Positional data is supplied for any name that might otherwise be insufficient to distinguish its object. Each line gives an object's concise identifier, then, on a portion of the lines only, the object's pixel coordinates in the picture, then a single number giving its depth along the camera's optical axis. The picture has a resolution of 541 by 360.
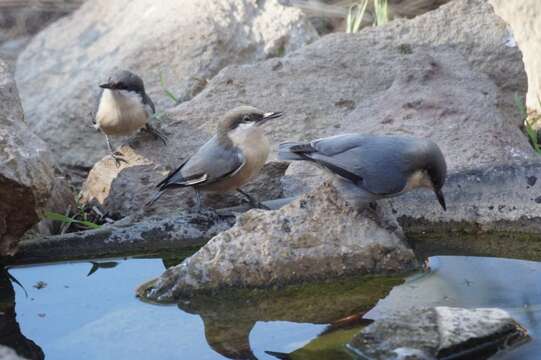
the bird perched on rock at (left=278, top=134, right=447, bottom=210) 9.76
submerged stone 7.53
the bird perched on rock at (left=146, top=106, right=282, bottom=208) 10.98
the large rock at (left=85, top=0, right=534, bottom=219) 11.35
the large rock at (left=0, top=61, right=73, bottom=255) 9.49
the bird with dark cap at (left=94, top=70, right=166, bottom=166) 12.91
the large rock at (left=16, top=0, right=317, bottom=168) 14.99
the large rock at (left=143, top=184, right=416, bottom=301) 8.95
